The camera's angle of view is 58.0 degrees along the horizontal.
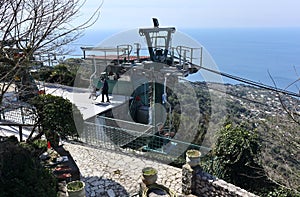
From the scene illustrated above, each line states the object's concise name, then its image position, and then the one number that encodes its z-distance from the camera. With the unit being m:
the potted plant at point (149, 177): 6.20
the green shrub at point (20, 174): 3.98
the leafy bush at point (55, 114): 6.58
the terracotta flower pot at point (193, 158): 6.45
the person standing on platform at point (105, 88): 11.62
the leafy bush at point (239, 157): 6.66
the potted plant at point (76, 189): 5.16
